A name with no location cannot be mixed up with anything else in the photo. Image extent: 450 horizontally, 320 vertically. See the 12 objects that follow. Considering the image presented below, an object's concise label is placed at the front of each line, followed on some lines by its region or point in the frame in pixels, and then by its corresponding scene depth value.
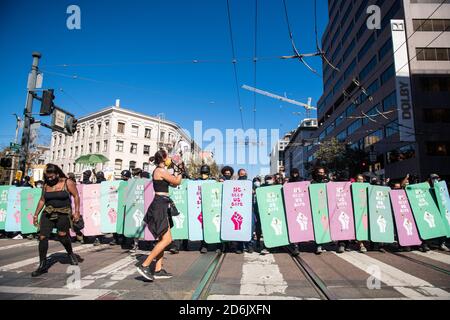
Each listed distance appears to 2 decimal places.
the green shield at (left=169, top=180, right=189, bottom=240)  6.17
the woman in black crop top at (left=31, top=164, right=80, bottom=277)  4.32
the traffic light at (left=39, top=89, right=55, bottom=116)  10.50
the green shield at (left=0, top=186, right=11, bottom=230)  8.13
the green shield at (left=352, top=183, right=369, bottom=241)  6.09
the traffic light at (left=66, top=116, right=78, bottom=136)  12.50
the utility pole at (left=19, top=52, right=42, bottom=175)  10.11
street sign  10.47
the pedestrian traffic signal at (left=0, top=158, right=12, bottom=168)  9.76
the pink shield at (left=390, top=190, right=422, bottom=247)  6.16
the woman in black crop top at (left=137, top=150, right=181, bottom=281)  4.01
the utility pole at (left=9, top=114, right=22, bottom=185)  28.61
